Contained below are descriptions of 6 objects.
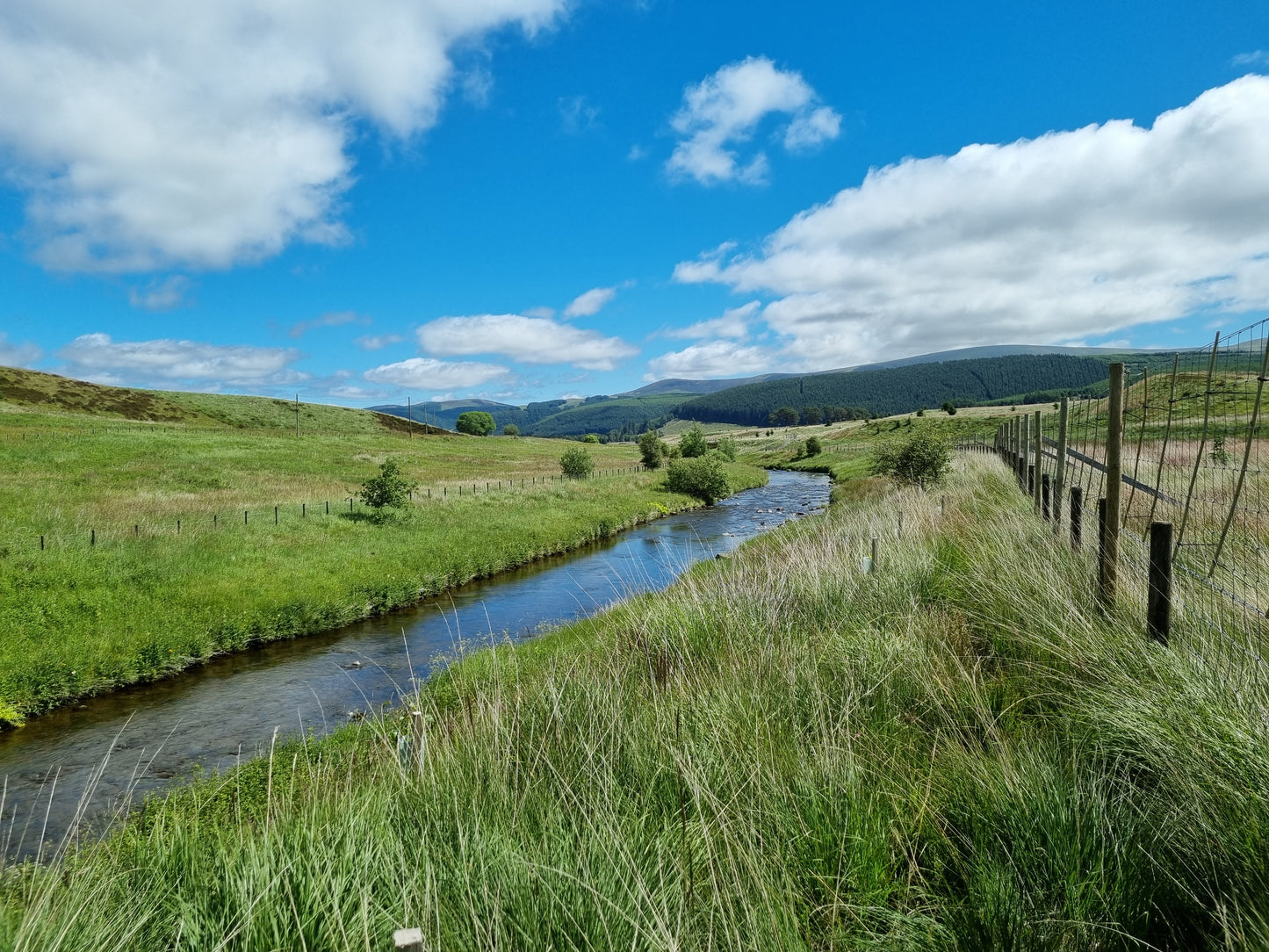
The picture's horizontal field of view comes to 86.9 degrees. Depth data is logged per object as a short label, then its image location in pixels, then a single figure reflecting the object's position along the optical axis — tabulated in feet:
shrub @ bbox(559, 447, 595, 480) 166.30
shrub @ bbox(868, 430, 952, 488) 82.79
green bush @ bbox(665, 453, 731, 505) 156.87
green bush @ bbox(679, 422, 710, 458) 196.24
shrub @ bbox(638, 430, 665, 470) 206.28
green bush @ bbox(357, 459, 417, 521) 93.86
